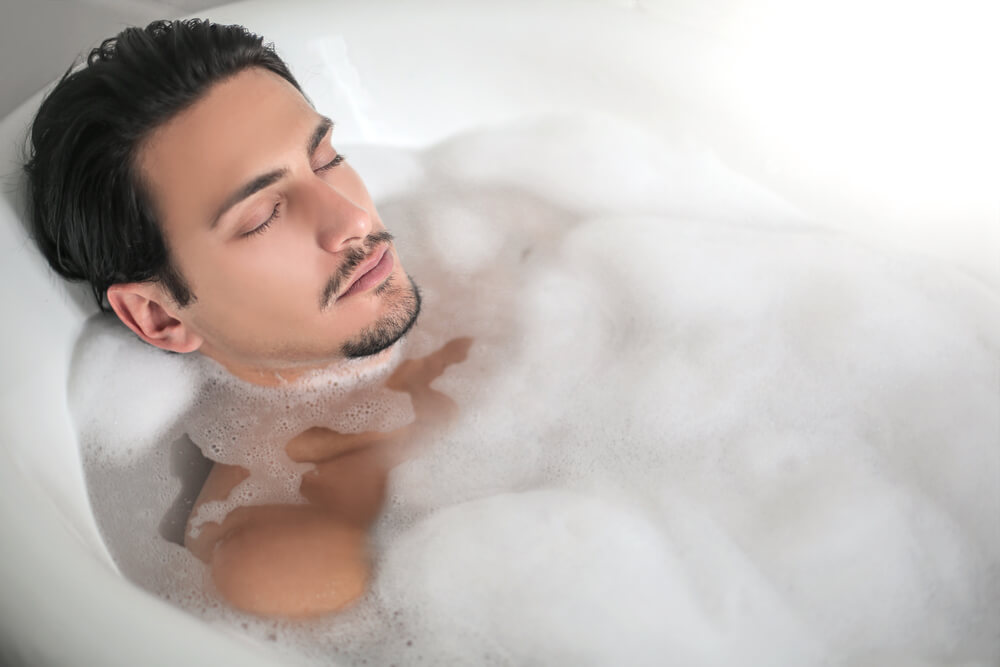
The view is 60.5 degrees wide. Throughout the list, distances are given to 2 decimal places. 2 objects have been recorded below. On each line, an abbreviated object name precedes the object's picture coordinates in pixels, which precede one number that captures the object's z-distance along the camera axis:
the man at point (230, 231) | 0.93
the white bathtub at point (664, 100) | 1.02
